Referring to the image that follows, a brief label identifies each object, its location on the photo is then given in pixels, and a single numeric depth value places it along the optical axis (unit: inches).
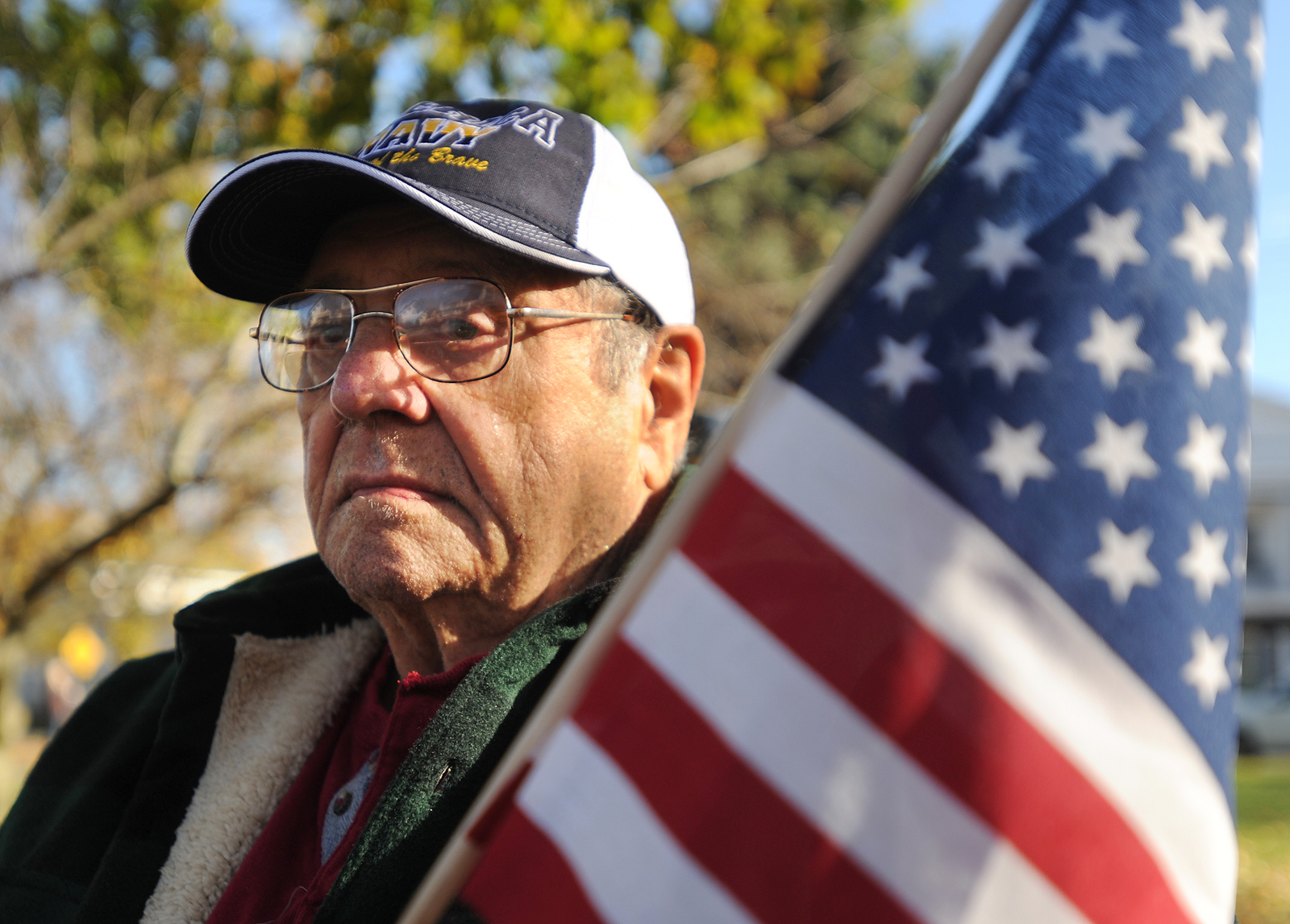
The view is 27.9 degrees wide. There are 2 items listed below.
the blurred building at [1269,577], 827.7
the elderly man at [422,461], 41.6
